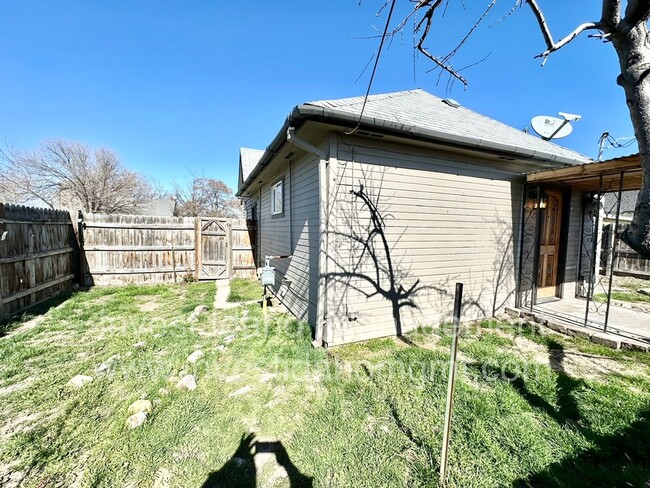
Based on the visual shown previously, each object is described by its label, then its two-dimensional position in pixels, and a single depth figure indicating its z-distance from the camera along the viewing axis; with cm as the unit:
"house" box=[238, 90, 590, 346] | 379
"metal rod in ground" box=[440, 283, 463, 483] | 165
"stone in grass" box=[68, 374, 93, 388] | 286
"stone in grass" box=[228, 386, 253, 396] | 279
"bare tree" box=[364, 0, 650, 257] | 165
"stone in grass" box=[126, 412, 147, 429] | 230
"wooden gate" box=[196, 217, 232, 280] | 858
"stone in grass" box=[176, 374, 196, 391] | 284
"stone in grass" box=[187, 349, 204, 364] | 340
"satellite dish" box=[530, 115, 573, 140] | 657
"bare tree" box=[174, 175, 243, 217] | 2638
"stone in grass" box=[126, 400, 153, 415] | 246
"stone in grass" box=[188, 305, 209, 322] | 496
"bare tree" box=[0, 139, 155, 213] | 1739
